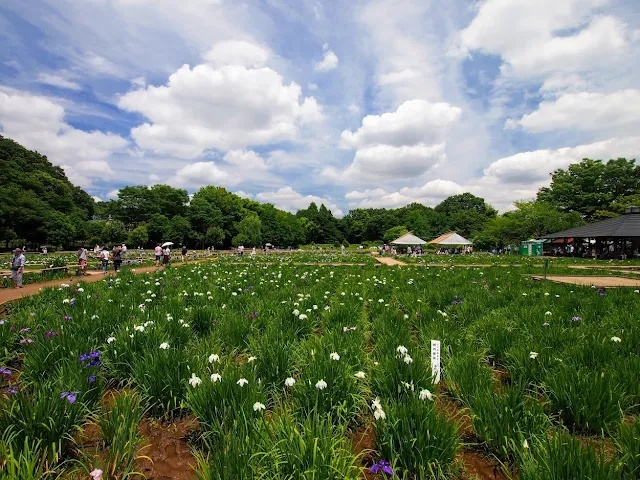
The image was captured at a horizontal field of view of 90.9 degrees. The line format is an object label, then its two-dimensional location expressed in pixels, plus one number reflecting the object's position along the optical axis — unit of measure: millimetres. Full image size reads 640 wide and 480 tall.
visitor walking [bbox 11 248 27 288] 10609
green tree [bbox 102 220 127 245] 47403
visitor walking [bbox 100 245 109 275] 16091
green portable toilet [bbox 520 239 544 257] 37844
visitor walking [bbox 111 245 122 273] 15262
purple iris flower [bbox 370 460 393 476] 1743
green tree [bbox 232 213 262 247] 57447
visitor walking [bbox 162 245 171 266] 20250
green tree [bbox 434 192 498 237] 73381
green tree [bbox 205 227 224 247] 55031
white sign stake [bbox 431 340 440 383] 3004
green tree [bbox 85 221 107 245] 49784
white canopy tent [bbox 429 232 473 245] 32878
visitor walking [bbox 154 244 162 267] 20086
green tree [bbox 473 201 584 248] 38562
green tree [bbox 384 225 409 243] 67931
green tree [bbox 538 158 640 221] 42219
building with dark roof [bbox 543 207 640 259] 24438
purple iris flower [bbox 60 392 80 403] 2234
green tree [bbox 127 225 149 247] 50156
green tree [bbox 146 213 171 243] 55122
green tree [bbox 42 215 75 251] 42594
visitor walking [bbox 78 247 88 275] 14109
